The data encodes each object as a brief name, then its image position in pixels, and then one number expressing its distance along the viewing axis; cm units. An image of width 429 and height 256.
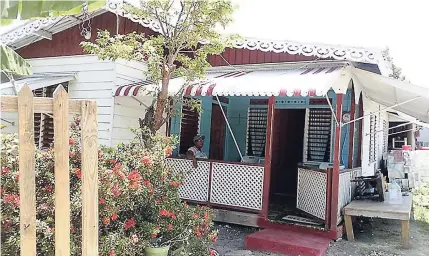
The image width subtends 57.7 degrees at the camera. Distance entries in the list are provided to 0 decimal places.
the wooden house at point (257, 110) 645
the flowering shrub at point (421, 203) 934
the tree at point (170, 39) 542
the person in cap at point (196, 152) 747
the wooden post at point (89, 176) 258
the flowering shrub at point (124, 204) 343
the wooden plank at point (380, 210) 639
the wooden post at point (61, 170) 239
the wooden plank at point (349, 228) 663
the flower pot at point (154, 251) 398
